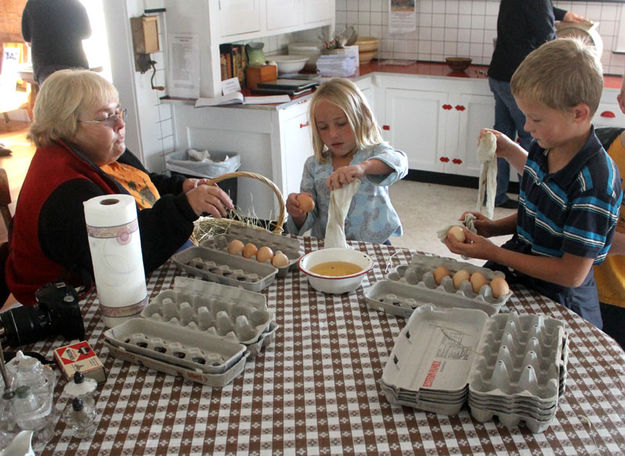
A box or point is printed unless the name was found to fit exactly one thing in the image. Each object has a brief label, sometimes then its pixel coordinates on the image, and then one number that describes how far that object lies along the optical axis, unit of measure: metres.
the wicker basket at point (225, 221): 1.83
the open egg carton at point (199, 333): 1.24
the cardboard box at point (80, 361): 1.23
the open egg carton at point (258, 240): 1.77
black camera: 1.35
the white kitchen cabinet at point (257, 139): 3.63
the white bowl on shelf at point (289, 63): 4.32
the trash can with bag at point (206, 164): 3.57
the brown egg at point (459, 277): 1.52
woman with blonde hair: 1.65
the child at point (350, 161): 2.07
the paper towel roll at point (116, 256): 1.33
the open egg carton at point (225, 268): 1.60
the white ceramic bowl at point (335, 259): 1.55
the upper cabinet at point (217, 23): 3.55
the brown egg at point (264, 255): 1.69
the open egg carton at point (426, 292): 1.45
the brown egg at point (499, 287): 1.46
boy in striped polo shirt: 1.41
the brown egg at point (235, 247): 1.73
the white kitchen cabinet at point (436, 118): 4.41
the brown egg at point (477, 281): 1.50
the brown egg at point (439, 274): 1.55
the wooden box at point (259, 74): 4.00
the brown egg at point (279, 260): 1.67
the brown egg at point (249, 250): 1.72
